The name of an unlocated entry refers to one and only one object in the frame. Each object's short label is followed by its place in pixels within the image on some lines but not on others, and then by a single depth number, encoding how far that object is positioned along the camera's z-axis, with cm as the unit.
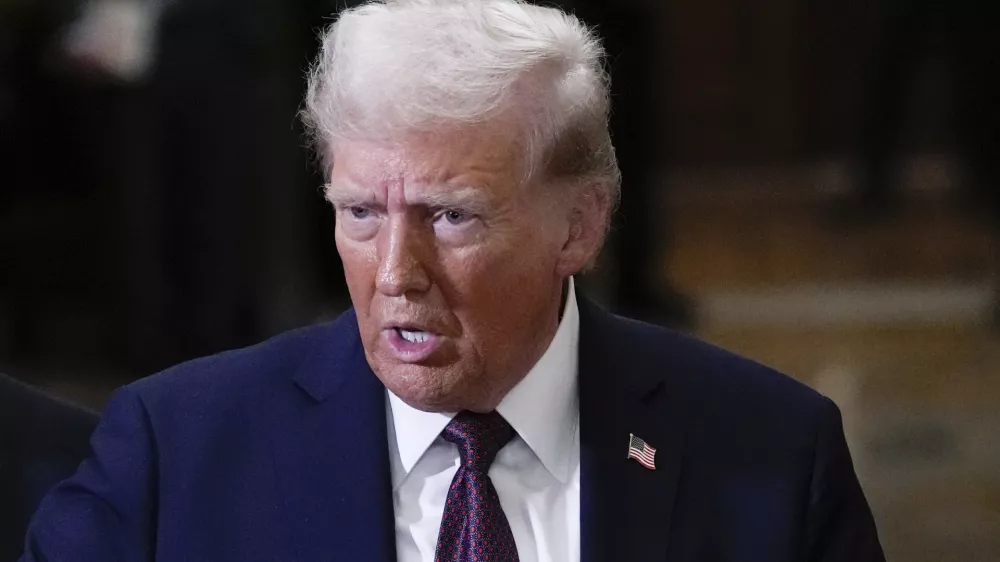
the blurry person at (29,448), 529
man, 511
